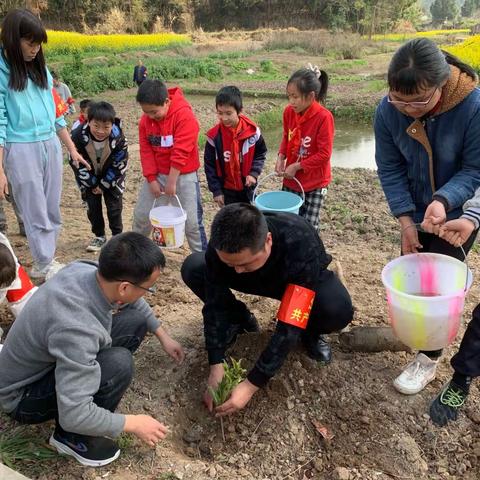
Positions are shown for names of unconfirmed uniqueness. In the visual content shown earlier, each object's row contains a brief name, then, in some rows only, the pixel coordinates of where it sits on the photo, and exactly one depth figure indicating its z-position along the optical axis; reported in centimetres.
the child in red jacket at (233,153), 376
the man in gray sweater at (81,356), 175
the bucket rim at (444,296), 200
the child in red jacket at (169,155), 352
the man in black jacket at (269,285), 196
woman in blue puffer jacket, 198
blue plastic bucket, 355
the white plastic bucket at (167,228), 352
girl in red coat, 362
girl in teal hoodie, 296
